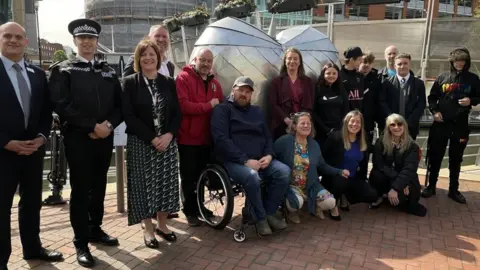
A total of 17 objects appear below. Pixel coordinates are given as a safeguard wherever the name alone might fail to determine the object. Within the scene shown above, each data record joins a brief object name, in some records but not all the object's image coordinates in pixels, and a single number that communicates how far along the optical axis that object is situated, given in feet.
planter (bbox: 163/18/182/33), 43.79
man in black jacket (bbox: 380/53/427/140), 16.75
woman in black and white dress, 11.35
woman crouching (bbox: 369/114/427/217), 15.19
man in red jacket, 12.87
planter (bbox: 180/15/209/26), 42.04
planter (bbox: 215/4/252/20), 28.53
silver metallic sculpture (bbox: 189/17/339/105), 14.64
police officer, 10.32
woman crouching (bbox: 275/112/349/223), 13.82
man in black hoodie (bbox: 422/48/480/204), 16.52
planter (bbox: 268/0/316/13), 24.53
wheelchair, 12.34
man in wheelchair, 12.59
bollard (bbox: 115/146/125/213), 15.25
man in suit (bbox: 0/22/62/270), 9.71
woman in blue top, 14.88
